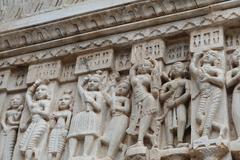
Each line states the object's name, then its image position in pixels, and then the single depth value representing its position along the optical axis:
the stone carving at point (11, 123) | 5.97
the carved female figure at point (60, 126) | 5.63
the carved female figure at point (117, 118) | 5.37
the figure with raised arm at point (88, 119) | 5.45
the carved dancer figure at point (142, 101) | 5.27
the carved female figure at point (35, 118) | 5.76
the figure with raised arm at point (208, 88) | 4.97
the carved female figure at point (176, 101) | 5.18
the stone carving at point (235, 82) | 4.99
